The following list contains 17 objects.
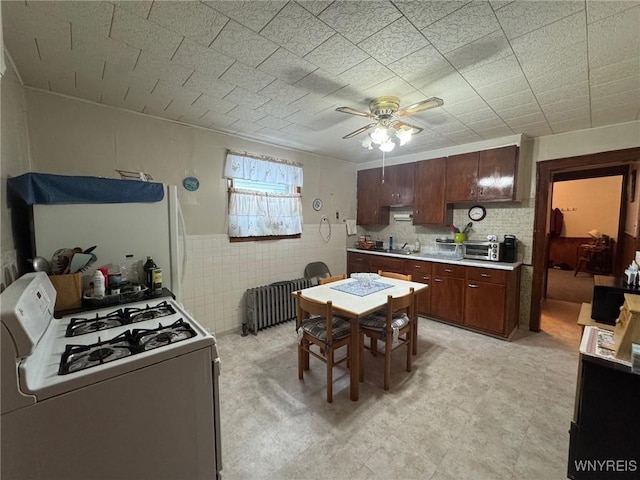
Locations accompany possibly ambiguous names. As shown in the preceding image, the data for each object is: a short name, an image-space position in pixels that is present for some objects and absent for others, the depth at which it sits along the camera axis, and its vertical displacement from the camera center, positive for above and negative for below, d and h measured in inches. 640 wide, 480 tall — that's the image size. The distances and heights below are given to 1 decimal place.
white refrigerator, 60.4 -2.9
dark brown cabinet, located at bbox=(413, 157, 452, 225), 148.2 +16.6
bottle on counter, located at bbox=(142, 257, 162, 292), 69.6 -13.6
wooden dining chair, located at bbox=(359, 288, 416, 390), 85.7 -36.4
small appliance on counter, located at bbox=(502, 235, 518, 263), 130.6 -13.1
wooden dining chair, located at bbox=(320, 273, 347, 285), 109.7 -24.6
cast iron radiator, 129.9 -42.9
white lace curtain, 126.9 +9.5
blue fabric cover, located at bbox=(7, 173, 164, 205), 57.0 +7.1
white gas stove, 32.2 -24.2
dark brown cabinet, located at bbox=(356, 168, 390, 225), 179.3 +15.3
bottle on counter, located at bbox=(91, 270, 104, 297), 61.9 -15.2
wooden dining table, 79.6 -25.6
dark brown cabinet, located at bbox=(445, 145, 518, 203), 126.3 +23.8
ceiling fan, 83.1 +32.5
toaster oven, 131.7 -14.6
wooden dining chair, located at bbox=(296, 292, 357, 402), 80.0 -36.2
